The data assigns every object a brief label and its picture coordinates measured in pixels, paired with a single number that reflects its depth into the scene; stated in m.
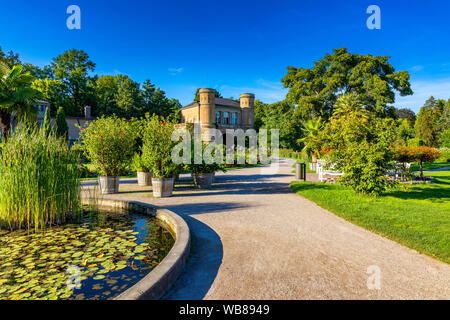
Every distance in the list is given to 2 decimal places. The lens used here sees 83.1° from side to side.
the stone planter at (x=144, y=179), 11.30
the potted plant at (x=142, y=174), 11.25
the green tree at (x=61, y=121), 21.84
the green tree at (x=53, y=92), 38.67
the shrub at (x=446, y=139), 36.53
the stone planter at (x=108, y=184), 9.52
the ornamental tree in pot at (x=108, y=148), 9.34
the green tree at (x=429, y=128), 49.22
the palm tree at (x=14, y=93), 11.94
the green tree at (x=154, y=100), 43.75
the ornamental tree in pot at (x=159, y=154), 8.73
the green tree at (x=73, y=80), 43.29
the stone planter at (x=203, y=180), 10.89
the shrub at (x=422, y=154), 12.38
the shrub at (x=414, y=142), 35.42
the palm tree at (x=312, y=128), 21.79
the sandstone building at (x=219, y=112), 37.47
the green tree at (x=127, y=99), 40.91
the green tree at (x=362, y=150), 7.89
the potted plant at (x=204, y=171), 10.71
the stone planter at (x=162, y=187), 8.84
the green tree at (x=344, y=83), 29.44
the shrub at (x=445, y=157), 30.11
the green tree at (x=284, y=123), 35.12
